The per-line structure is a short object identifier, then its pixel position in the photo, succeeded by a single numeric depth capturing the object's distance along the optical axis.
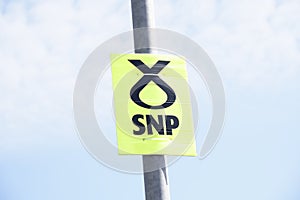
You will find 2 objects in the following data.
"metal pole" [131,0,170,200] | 6.45
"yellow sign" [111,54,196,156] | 6.65
